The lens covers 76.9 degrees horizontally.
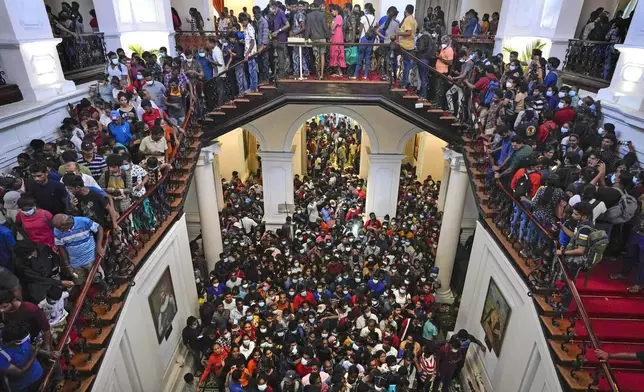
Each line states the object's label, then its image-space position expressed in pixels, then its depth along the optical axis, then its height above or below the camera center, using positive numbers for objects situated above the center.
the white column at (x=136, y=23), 9.76 -0.49
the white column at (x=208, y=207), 9.58 -4.58
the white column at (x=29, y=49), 6.16 -0.70
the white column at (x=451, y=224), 9.55 -4.87
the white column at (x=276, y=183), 12.61 -5.19
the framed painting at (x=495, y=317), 6.45 -4.70
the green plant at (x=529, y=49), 9.45 -0.96
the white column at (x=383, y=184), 12.59 -5.14
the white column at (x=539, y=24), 9.31 -0.40
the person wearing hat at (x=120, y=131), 6.64 -1.91
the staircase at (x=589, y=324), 4.54 -3.53
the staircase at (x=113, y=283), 4.24 -3.27
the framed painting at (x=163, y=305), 6.54 -4.67
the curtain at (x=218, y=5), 16.76 -0.08
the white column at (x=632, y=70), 6.24 -0.91
